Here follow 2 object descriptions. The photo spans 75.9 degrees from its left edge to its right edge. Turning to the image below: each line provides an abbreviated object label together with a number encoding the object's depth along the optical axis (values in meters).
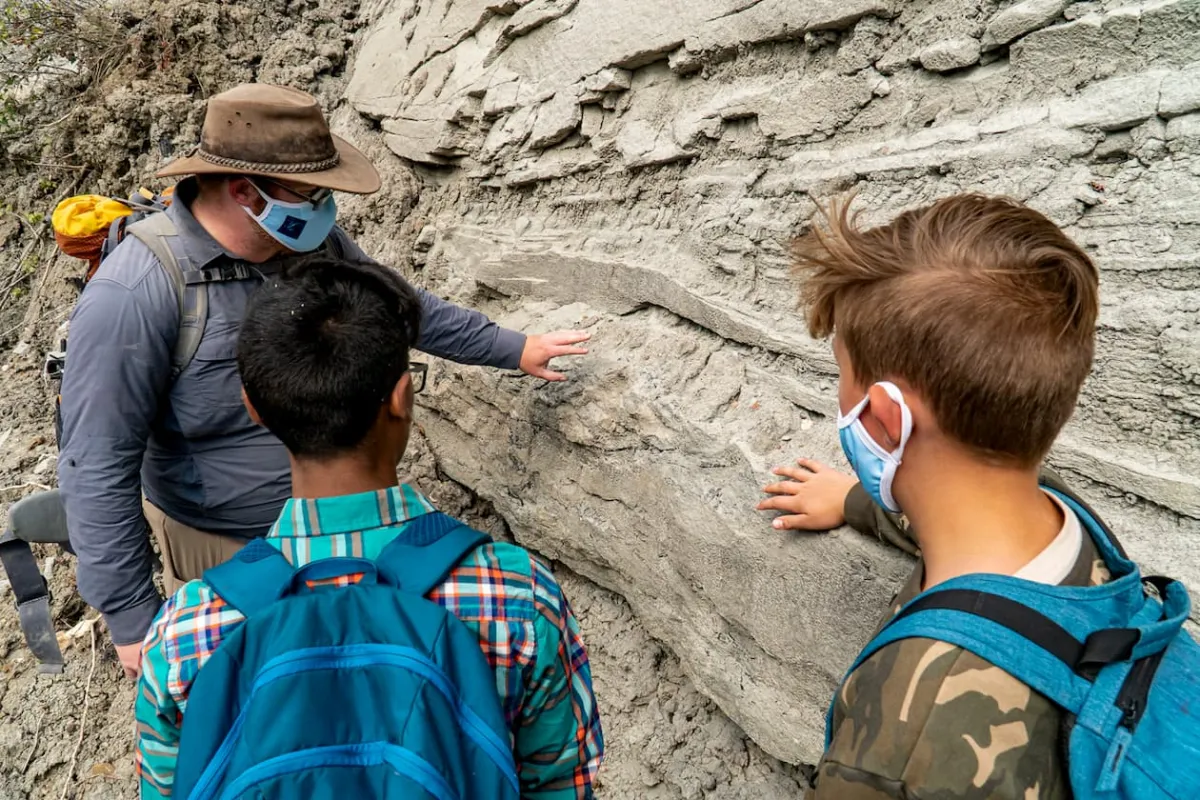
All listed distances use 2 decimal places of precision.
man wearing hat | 2.05
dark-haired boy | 1.43
